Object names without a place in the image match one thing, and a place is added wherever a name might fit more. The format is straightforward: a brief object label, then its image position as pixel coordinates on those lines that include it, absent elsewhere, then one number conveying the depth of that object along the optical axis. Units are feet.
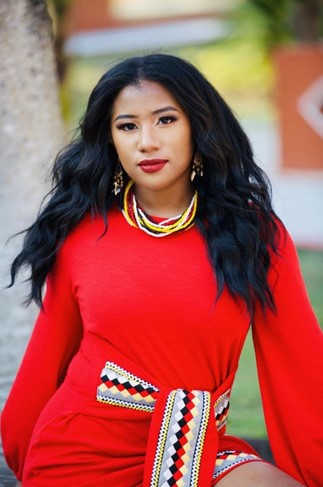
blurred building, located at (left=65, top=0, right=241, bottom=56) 119.11
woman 15.27
